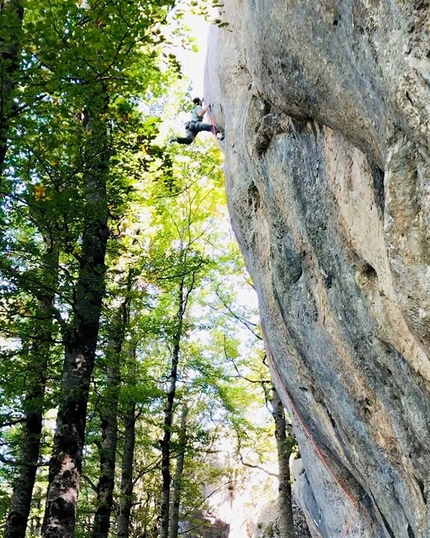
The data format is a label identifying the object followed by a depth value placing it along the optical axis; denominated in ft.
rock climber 33.94
